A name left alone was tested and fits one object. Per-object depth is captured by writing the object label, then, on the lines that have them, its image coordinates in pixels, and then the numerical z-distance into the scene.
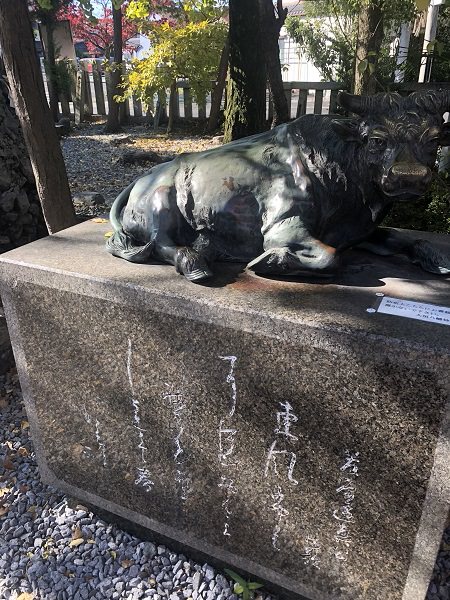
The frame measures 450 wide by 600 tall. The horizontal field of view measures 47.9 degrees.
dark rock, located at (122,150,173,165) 9.48
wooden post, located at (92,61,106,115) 15.06
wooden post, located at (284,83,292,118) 11.07
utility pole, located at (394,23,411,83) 6.49
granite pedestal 1.78
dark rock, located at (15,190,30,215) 4.04
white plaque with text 1.81
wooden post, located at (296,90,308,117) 10.77
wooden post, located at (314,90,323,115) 10.45
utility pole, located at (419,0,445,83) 4.78
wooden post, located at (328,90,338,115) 9.59
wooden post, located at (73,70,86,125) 15.24
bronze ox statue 1.77
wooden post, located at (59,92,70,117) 14.88
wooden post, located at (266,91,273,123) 10.46
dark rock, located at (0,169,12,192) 3.91
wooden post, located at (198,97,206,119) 12.26
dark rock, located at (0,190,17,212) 3.90
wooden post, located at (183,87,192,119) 13.66
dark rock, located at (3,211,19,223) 3.96
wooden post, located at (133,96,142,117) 14.48
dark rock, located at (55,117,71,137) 12.82
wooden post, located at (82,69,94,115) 15.66
